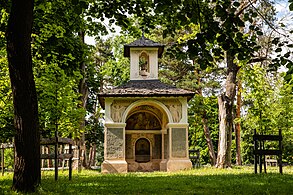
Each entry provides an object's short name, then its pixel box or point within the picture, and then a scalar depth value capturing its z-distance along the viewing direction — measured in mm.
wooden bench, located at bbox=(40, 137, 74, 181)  12266
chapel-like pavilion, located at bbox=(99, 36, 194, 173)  23688
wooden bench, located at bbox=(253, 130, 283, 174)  14609
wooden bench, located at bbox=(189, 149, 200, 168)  26531
